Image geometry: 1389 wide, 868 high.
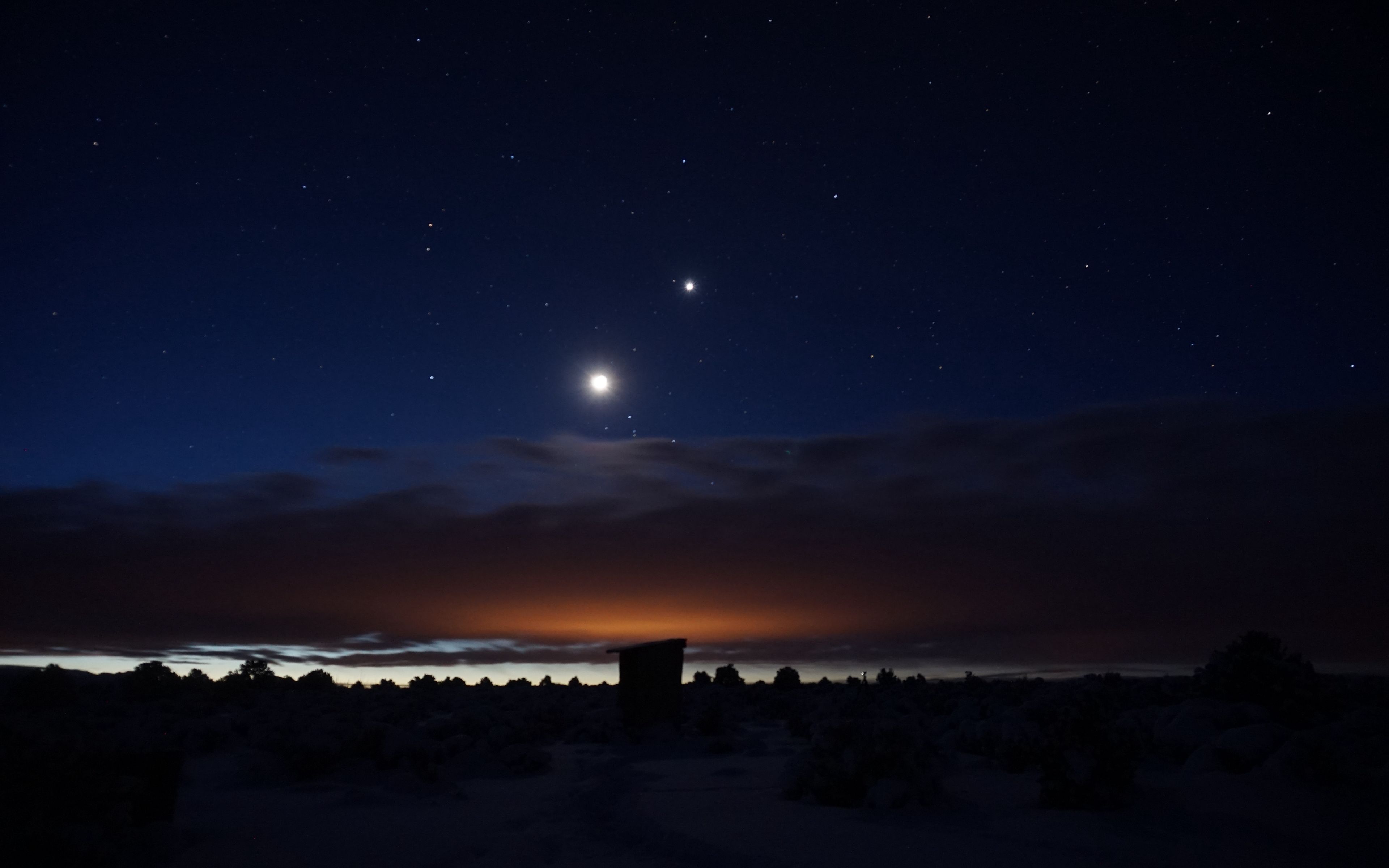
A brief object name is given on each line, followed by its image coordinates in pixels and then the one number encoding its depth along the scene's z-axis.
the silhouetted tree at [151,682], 32.91
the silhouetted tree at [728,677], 45.84
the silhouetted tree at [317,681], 43.06
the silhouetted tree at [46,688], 27.73
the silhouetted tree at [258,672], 41.25
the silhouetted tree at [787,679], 41.69
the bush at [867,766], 10.16
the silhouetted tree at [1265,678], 14.61
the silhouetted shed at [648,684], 22.25
